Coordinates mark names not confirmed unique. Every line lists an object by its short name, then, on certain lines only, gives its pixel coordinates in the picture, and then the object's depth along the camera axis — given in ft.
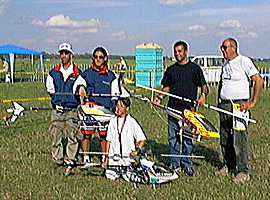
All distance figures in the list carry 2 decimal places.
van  110.73
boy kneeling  25.68
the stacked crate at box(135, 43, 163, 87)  101.14
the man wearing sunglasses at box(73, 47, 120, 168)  26.68
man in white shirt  24.63
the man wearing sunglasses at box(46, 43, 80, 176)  26.55
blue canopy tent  120.57
